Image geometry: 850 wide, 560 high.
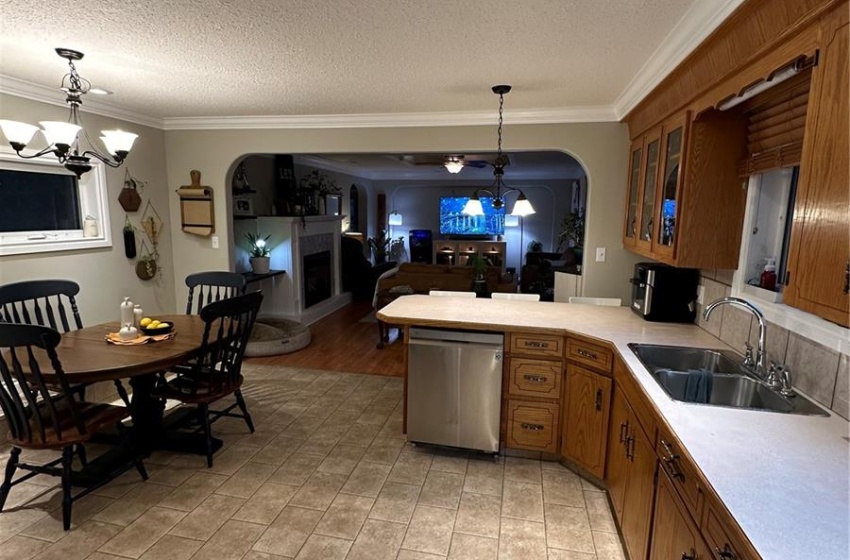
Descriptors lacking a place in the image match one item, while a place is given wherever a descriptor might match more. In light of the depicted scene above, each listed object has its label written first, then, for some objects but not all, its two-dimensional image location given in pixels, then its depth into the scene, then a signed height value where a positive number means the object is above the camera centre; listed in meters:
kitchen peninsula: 1.03 -0.65
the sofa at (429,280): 5.83 -0.74
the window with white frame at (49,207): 3.13 +0.06
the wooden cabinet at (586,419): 2.45 -1.09
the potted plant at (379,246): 10.37 -0.56
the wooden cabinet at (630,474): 1.71 -1.07
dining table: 2.31 -0.78
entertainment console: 10.84 -0.66
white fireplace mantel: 6.02 -0.61
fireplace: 6.45 -0.85
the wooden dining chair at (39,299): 2.78 -0.54
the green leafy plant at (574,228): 6.17 -0.03
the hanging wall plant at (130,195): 3.95 +0.19
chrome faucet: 1.79 -0.40
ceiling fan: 5.60 +0.97
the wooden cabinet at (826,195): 1.18 +0.10
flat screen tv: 11.12 +0.07
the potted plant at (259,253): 5.73 -0.43
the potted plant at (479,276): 5.62 -0.66
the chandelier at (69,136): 2.23 +0.41
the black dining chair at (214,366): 2.65 -0.93
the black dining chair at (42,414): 2.00 -1.00
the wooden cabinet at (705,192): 2.22 +0.18
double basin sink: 1.72 -0.65
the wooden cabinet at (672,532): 1.25 -0.92
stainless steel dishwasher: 2.74 -1.00
